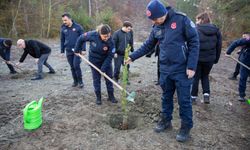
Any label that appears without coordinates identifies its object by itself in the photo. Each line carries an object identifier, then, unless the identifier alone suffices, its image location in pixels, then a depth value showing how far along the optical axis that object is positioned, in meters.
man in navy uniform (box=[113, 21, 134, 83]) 6.74
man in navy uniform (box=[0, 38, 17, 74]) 8.22
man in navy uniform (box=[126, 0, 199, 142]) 3.51
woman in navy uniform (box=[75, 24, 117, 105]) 4.98
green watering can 4.04
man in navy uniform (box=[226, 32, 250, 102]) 5.74
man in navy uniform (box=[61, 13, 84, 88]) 6.29
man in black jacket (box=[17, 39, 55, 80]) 7.43
